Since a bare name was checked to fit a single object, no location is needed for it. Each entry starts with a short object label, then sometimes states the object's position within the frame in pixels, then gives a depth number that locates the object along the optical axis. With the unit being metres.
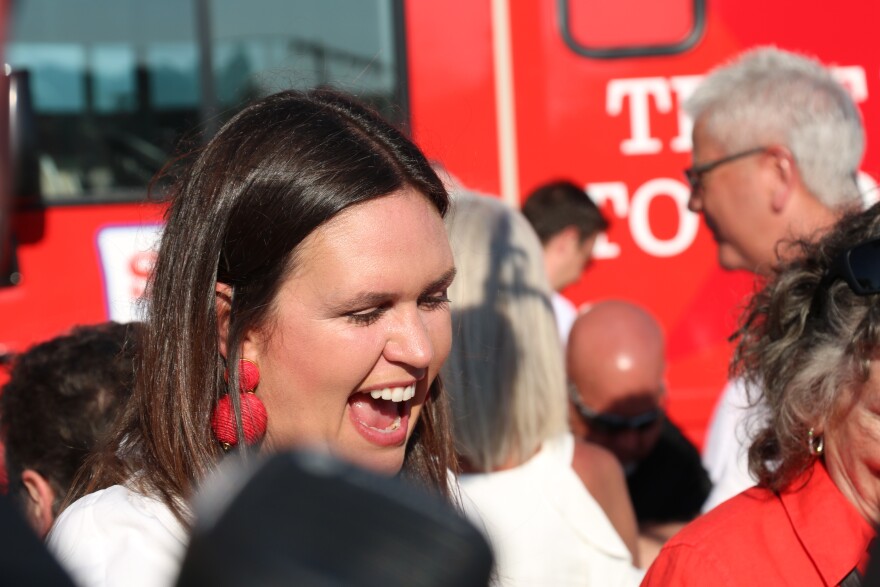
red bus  4.21
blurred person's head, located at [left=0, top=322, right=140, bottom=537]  2.18
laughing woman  1.61
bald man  3.35
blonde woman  2.50
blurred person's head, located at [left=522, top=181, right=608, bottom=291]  4.24
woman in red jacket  1.86
